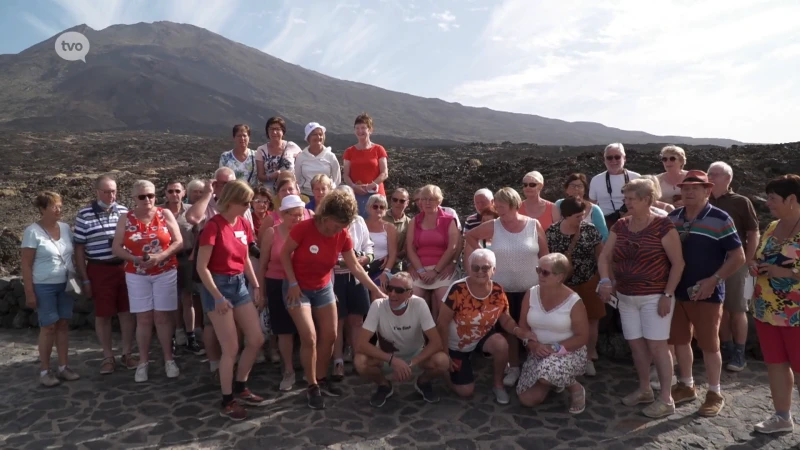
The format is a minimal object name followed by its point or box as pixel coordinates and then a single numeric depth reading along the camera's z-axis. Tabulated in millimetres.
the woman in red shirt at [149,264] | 4793
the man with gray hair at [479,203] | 5426
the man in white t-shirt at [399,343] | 4320
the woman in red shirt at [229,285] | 4047
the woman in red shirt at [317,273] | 4113
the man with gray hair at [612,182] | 5531
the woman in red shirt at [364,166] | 6121
